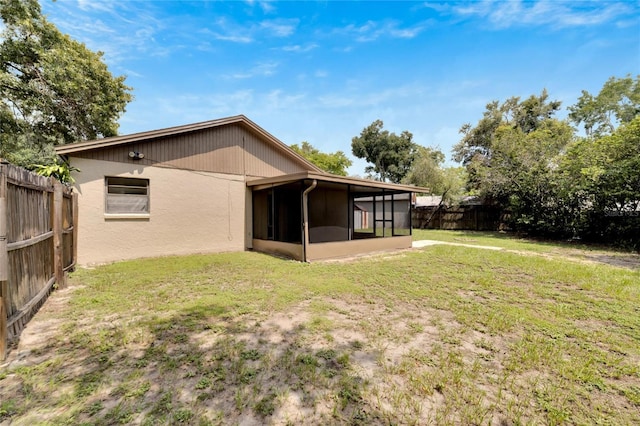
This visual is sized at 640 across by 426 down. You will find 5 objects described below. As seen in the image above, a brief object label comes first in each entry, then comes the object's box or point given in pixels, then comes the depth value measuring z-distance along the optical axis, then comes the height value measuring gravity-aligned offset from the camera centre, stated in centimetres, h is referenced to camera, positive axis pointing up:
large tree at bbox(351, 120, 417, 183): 3156 +707
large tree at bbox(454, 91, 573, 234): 1302 +161
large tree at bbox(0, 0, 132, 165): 1202 +574
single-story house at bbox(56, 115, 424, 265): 702 +47
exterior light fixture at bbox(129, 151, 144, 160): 740 +153
